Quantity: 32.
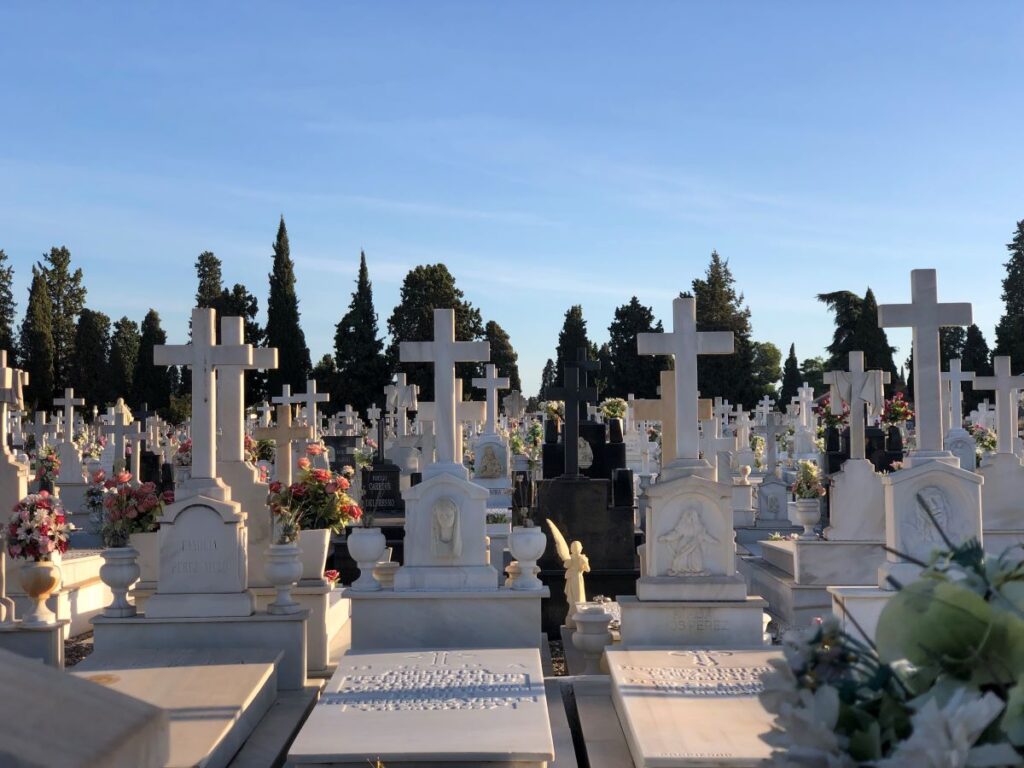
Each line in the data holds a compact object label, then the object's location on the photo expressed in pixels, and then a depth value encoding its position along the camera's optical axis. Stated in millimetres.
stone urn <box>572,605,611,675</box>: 8273
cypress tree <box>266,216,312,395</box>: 50938
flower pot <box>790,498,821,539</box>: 12648
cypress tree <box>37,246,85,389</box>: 58062
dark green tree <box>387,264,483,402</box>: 53938
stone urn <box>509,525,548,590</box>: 8047
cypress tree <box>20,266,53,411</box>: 51500
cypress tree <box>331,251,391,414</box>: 53469
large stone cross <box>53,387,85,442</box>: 29612
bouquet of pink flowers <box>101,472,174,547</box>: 8789
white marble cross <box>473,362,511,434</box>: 20189
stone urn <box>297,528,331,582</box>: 9258
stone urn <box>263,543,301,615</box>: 8016
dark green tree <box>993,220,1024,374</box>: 52562
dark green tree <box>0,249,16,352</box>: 54375
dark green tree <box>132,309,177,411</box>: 53594
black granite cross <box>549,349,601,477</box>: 12492
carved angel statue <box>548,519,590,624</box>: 9469
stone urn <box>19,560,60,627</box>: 7996
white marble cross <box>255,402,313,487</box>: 11062
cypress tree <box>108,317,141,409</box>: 55094
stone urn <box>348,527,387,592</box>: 8055
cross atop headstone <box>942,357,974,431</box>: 20188
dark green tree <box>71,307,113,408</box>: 55219
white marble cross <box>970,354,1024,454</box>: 13130
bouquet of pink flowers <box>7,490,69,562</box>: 8383
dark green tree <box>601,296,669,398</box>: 57094
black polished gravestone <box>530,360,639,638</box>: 11672
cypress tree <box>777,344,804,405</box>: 76925
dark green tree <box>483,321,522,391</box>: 67938
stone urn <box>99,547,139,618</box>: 8047
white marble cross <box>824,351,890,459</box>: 12305
